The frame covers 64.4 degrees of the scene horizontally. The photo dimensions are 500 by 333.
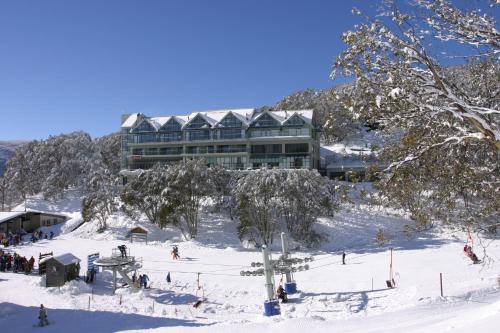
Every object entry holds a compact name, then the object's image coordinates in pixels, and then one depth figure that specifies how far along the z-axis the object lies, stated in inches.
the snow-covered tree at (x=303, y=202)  1537.9
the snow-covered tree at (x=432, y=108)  365.1
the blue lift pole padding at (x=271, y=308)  716.0
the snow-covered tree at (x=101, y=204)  1753.9
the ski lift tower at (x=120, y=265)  938.7
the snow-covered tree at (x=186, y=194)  1635.1
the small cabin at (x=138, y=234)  1619.1
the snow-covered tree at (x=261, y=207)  1529.3
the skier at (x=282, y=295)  830.5
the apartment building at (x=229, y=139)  2240.4
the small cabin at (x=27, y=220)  1786.4
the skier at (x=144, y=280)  968.9
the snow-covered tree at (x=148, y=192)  1712.6
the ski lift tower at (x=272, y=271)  718.0
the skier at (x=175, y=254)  1310.3
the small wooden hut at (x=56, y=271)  943.7
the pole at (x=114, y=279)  942.5
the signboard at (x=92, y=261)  1031.9
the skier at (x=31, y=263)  1091.0
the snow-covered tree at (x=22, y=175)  2519.7
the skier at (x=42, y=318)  681.6
